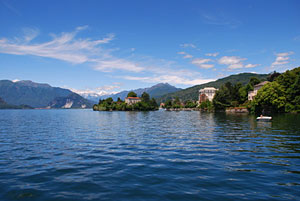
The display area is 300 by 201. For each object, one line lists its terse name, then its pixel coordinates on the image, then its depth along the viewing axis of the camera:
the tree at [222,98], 155.62
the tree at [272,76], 155.25
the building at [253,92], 147.38
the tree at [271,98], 96.81
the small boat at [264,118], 60.71
